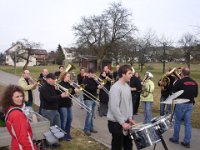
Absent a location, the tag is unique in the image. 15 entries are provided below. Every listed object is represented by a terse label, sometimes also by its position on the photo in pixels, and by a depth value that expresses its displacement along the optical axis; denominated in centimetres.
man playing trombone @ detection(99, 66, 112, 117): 748
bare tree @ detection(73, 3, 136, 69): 3294
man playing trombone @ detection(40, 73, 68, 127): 479
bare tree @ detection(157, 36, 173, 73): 3650
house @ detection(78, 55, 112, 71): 3303
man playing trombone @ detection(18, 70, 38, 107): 671
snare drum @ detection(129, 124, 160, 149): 347
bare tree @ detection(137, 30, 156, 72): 3455
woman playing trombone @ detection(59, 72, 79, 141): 539
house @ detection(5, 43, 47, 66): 4398
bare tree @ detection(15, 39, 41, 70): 4245
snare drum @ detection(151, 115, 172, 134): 364
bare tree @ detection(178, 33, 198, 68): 3348
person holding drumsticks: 364
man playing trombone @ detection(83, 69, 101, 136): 597
